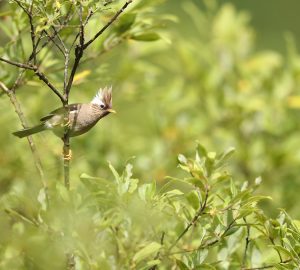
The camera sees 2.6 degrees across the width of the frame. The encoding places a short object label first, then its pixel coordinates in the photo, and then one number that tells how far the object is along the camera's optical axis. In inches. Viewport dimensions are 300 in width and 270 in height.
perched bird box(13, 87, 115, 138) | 376.9
